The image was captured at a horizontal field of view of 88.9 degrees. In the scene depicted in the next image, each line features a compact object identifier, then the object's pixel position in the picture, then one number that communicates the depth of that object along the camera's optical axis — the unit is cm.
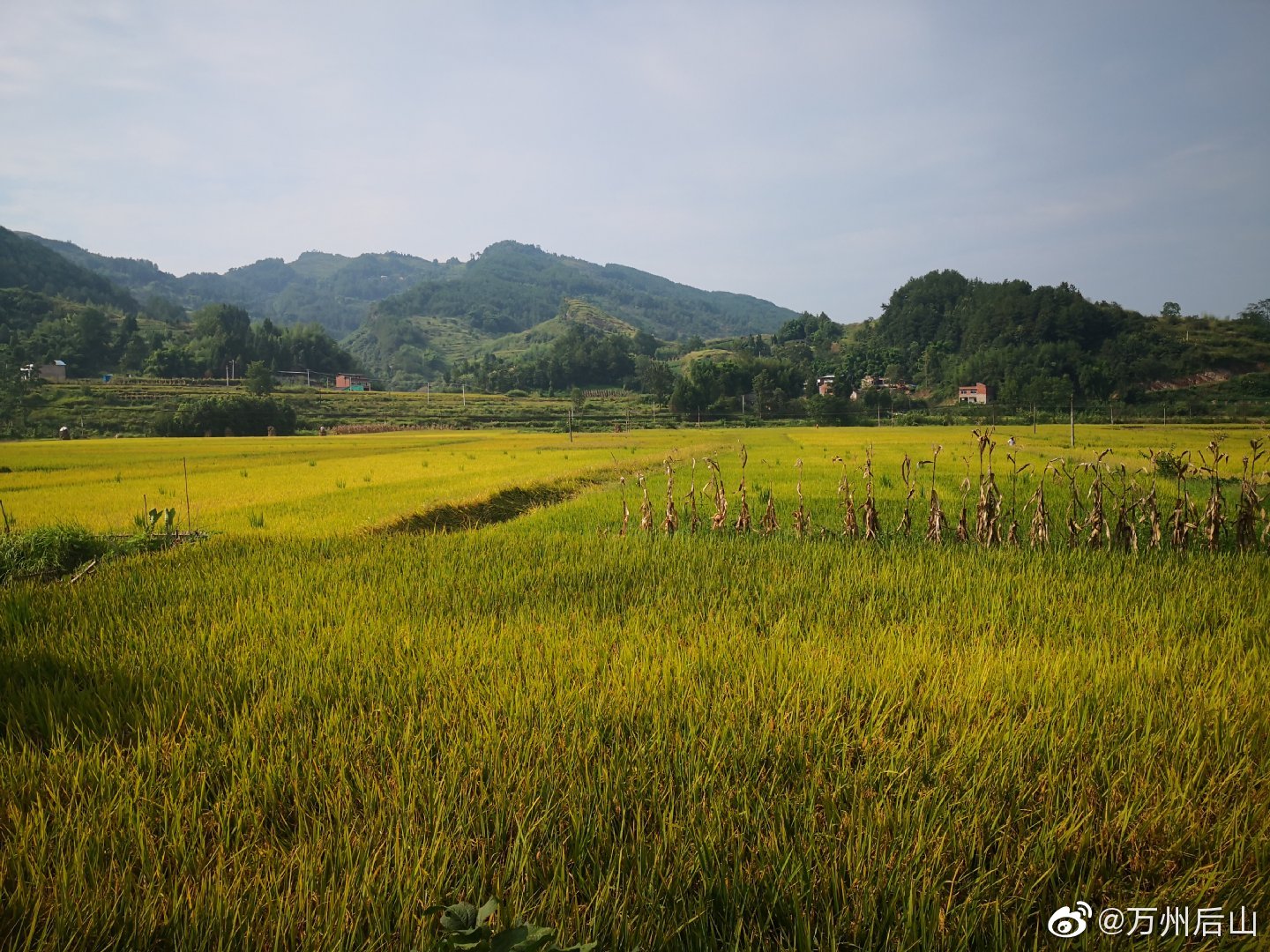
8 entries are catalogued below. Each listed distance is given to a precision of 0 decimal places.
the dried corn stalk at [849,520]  758
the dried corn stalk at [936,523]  718
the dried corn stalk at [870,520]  727
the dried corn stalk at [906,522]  773
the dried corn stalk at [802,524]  785
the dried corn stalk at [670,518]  804
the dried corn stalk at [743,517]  798
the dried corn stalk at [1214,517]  646
